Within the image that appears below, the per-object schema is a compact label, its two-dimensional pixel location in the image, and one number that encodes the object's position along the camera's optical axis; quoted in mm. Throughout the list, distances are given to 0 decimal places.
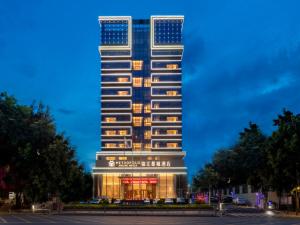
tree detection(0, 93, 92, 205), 44260
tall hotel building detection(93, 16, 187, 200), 105644
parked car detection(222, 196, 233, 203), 75566
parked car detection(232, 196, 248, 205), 64853
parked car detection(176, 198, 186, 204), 58290
